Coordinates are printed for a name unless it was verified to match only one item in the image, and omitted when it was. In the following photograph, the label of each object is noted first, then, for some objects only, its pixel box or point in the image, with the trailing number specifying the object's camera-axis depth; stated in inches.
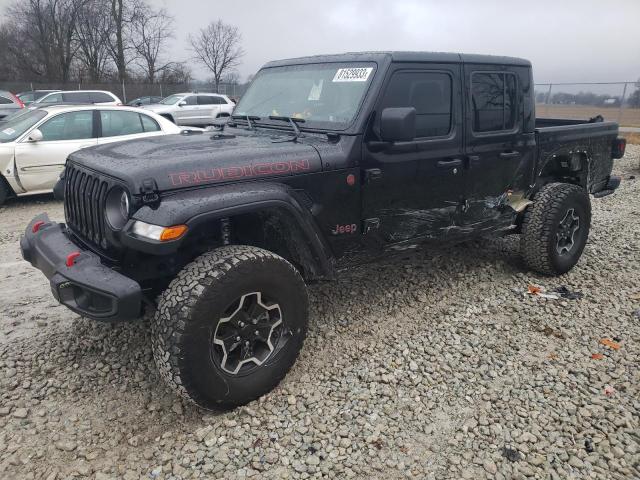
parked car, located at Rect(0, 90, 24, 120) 470.6
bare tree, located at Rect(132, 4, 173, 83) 1464.1
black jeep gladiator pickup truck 100.0
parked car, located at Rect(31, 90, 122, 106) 626.5
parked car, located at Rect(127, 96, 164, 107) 908.6
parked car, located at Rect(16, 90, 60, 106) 809.8
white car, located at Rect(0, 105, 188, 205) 279.0
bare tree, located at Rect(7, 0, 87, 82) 1401.3
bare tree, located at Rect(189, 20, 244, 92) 1567.4
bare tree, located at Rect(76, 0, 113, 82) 1381.6
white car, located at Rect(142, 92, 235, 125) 714.6
